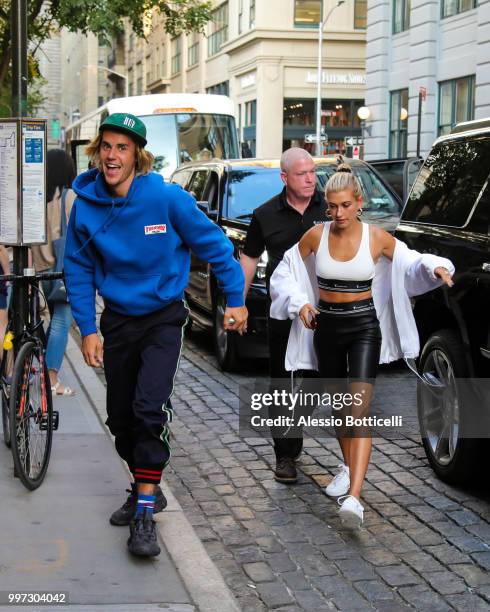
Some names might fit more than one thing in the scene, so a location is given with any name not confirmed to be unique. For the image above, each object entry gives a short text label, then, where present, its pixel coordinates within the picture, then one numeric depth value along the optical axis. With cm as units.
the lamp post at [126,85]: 8328
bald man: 614
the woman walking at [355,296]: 538
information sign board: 699
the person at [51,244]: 805
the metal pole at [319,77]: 4594
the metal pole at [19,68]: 713
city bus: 2284
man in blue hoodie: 492
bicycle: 559
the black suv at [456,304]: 562
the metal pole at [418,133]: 2665
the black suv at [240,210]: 944
